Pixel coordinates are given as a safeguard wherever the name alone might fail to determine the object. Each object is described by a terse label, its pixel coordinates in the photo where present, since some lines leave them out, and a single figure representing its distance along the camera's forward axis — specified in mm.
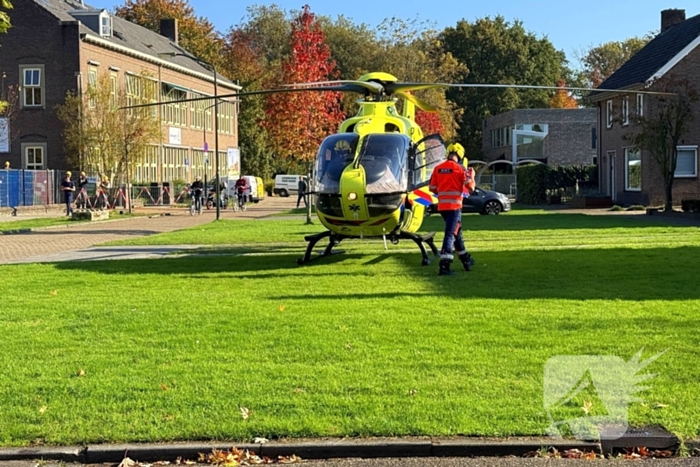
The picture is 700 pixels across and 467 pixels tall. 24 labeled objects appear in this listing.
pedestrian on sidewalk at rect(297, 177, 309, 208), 37391
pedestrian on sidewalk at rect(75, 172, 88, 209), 42147
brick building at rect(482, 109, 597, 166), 70875
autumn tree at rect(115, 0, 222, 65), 80125
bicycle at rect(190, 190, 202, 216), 44625
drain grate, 6086
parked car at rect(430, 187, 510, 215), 40344
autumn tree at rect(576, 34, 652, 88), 93062
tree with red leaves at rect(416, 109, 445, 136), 62469
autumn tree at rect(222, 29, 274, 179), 82125
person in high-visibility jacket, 15180
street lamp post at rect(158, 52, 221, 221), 36462
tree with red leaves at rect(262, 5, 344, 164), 53531
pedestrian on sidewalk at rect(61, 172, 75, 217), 39441
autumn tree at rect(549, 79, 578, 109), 94288
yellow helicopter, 16422
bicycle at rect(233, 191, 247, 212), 49469
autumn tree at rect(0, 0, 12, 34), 18672
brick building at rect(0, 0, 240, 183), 48500
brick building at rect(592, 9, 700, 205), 41344
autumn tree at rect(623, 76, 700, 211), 36094
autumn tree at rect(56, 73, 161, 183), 43844
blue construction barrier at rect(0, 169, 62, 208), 41906
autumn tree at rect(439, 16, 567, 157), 87875
